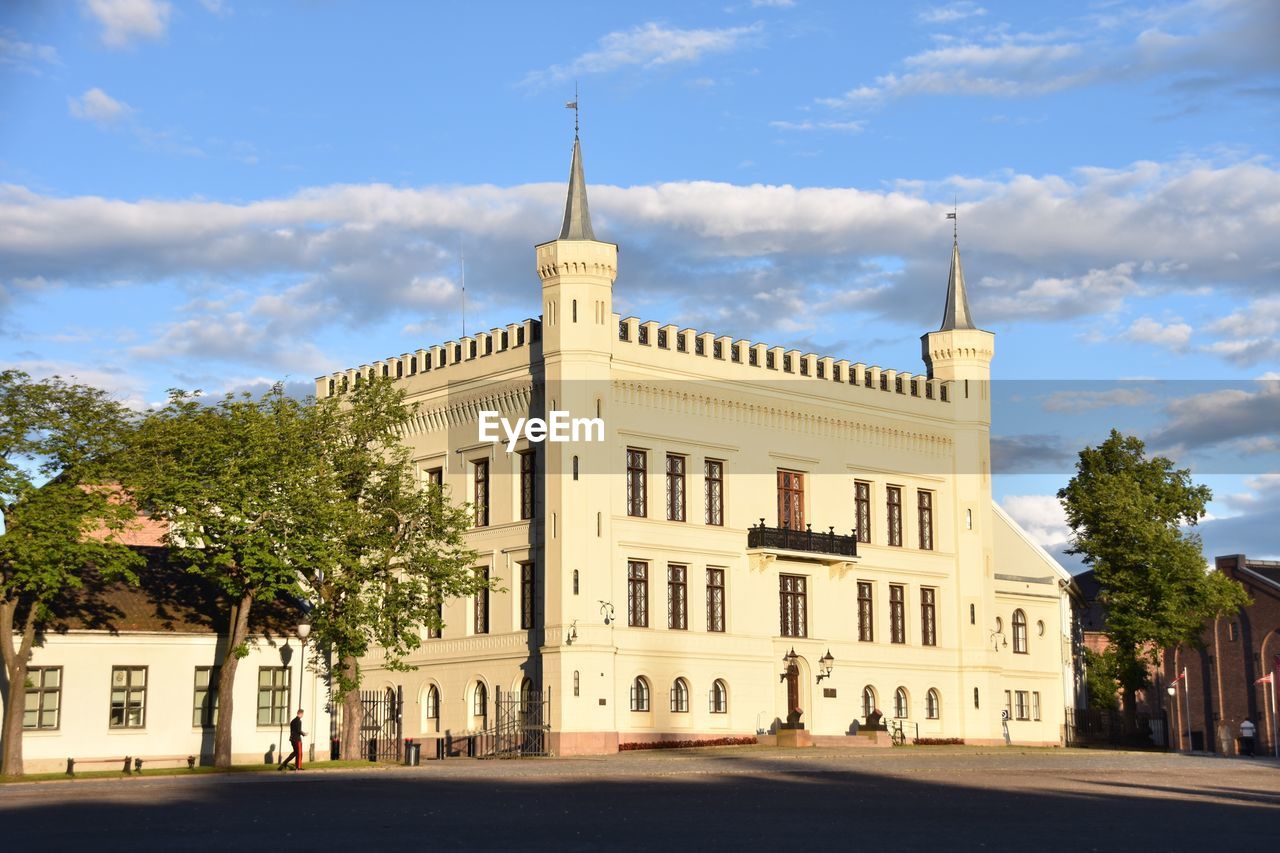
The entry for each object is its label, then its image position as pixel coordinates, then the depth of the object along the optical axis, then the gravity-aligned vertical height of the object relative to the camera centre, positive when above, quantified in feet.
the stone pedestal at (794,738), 174.29 -5.94
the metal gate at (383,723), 175.73 -4.15
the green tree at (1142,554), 207.62 +16.10
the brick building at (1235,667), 233.78 +1.66
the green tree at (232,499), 134.62 +15.75
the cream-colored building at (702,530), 170.40 +17.34
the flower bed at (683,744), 168.45 -6.42
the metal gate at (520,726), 164.04 -4.20
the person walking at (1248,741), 221.11 -8.82
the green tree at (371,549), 143.64 +12.61
